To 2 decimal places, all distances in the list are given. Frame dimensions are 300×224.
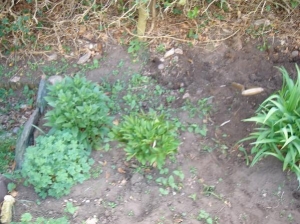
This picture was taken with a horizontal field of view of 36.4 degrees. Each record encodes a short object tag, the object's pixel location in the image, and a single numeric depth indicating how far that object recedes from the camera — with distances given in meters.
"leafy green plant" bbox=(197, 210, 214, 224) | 2.75
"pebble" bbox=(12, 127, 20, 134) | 3.67
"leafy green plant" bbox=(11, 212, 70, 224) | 2.64
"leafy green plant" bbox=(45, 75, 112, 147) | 2.88
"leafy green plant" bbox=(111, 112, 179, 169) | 2.85
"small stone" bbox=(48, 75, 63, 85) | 3.61
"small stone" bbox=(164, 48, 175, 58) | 3.72
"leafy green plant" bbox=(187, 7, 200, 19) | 3.63
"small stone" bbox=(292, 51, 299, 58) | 3.62
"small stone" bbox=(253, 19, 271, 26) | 3.76
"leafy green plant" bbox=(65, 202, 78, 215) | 2.76
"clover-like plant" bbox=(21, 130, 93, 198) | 2.77
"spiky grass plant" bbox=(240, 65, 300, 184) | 2.79
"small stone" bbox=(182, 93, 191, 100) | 3.42
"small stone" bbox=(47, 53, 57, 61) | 3.94
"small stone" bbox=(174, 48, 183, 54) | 3.72
